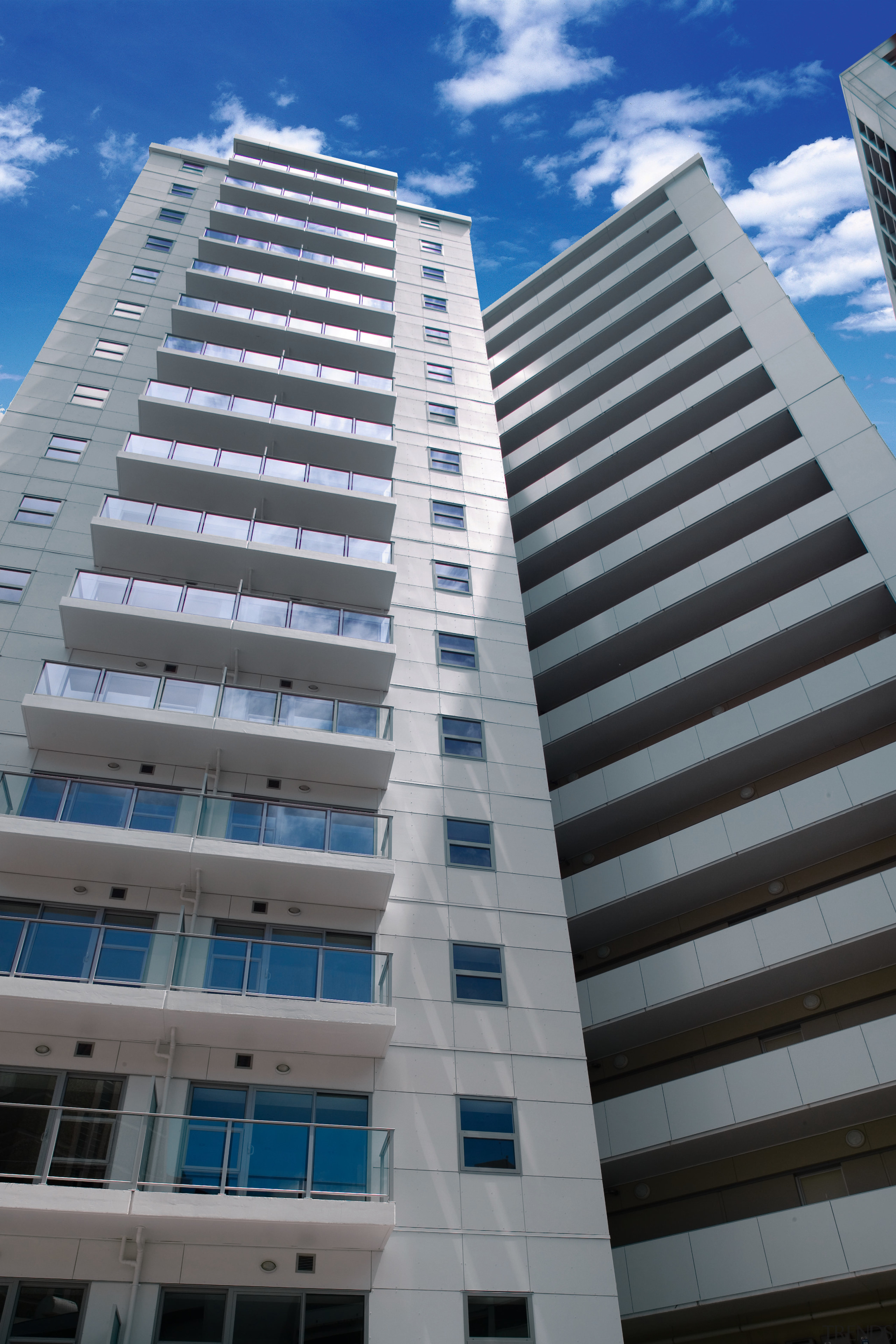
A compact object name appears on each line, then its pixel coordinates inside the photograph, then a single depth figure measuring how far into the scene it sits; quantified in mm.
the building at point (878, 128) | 41656
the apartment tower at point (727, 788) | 15117
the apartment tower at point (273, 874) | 11016
